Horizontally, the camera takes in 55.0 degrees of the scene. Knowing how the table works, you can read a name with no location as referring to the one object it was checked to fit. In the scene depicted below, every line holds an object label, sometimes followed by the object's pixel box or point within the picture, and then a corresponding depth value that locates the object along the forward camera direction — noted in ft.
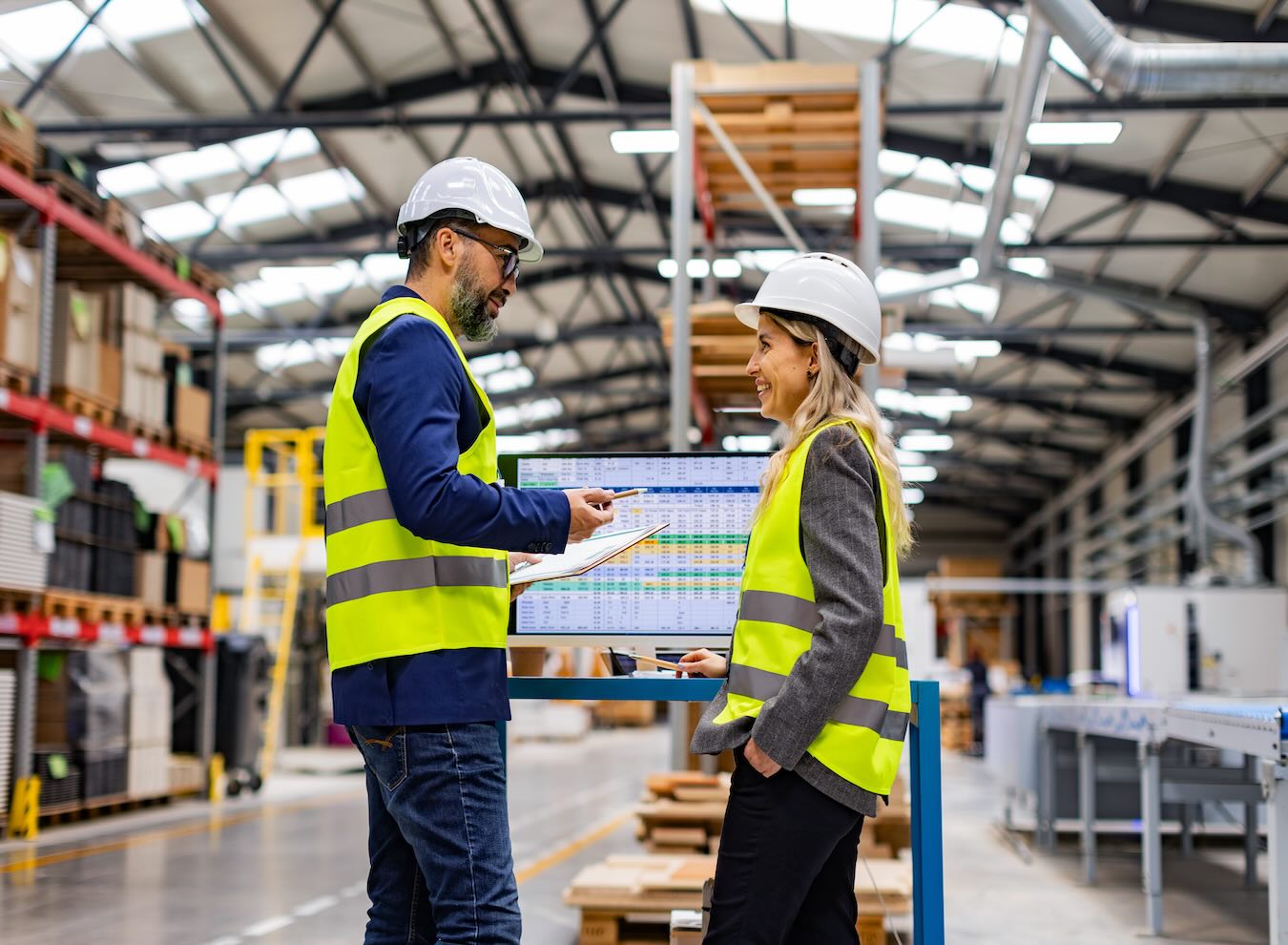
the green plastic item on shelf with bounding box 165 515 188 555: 32.81
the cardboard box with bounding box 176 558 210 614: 32.83
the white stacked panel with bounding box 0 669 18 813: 24.76
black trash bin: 35.40
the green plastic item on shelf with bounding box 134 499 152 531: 31.53
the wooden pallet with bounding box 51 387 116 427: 27.27
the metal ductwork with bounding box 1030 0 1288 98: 29.78
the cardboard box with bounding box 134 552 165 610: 30.86
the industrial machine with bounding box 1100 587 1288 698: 45.93
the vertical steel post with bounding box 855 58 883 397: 22.11
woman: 7.38
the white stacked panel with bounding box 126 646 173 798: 30.04
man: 7.39
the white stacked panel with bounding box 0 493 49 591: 24.45
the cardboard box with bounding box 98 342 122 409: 29.19
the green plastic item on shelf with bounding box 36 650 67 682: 28.14
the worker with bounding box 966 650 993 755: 63.87
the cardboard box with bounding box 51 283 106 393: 27.37
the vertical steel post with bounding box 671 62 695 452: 22.53
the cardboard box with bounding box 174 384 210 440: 33.12
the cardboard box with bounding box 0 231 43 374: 24.86
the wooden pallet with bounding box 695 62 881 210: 22.84
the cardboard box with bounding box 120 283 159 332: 30.14
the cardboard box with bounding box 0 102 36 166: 25.44
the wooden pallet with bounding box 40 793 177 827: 27.71
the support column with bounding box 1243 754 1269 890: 22.99
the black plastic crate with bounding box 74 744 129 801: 28.37
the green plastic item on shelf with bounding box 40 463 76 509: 27.12
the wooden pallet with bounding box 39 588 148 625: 26.32
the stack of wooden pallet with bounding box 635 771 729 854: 20.89
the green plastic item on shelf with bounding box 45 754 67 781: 27.02
